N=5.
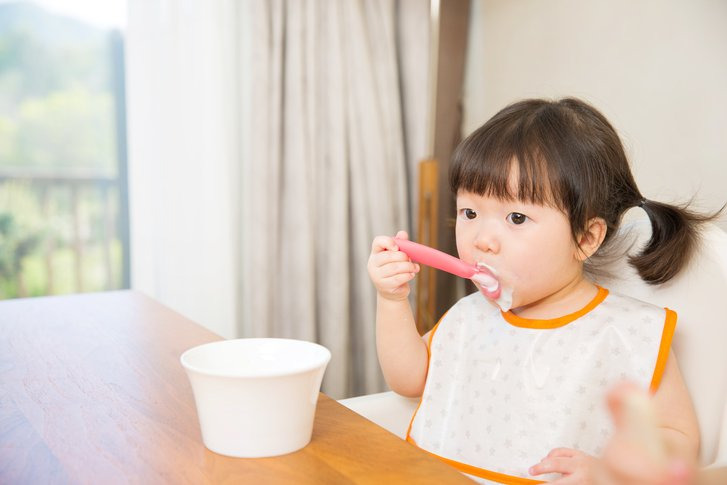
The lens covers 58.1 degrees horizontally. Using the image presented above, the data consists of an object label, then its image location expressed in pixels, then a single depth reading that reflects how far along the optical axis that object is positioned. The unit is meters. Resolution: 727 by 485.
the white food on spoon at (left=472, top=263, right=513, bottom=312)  0.85
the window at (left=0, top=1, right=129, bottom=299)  2.29
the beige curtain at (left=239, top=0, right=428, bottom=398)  1.98
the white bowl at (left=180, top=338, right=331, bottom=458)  0.51
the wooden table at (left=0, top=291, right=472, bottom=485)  0.50
